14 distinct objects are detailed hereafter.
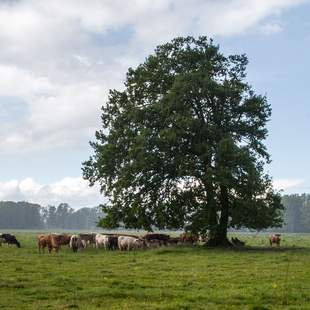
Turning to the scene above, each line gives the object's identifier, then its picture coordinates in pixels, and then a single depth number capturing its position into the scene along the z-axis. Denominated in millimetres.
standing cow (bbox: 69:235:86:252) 39497
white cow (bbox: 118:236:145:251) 42000
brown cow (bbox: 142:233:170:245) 46931
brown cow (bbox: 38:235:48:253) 37656
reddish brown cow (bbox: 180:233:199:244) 47806
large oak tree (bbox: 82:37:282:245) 40250
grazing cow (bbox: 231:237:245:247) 47581
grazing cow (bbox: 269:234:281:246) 52425
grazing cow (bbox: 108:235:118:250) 43297
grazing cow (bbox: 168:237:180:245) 48081
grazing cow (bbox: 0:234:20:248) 47469
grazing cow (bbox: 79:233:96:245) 46844
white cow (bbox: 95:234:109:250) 44406
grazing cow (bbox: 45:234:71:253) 37312
